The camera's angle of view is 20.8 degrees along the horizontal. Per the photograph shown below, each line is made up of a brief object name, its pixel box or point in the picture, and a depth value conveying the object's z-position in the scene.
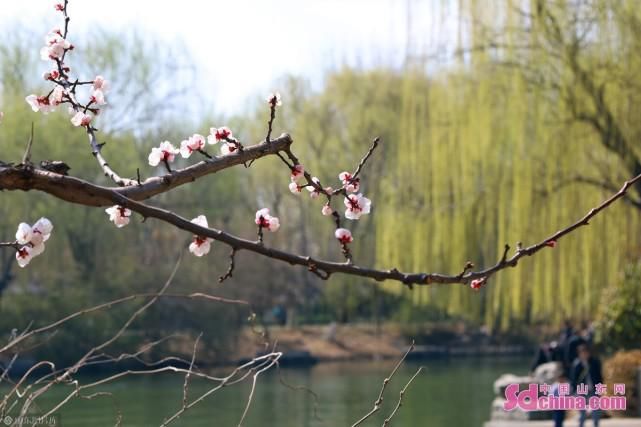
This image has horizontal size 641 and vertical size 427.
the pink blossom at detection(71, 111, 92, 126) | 5.52
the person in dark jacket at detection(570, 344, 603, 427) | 17.12
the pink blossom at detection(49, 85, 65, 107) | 5.54
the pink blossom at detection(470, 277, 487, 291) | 4.71
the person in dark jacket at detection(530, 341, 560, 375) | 25.05
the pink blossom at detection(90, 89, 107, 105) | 5.83
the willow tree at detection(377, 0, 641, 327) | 22.98
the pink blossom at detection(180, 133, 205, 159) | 5.55
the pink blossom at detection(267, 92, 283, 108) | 5.39
